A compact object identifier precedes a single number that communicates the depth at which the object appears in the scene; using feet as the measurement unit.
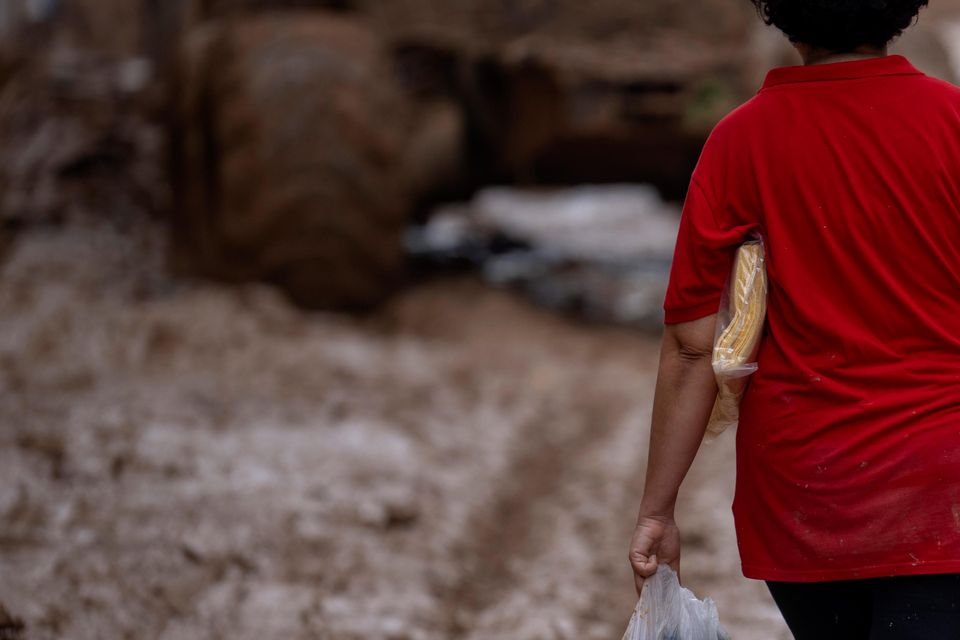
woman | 18.97
